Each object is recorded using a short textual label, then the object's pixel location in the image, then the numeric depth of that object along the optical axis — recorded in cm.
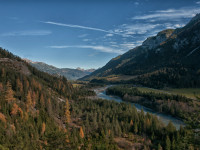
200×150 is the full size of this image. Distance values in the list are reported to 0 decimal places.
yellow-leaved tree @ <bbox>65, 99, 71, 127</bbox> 10058
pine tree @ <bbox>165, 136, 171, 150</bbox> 7088
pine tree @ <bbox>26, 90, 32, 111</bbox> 9550
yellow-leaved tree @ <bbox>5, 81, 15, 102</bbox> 9016
